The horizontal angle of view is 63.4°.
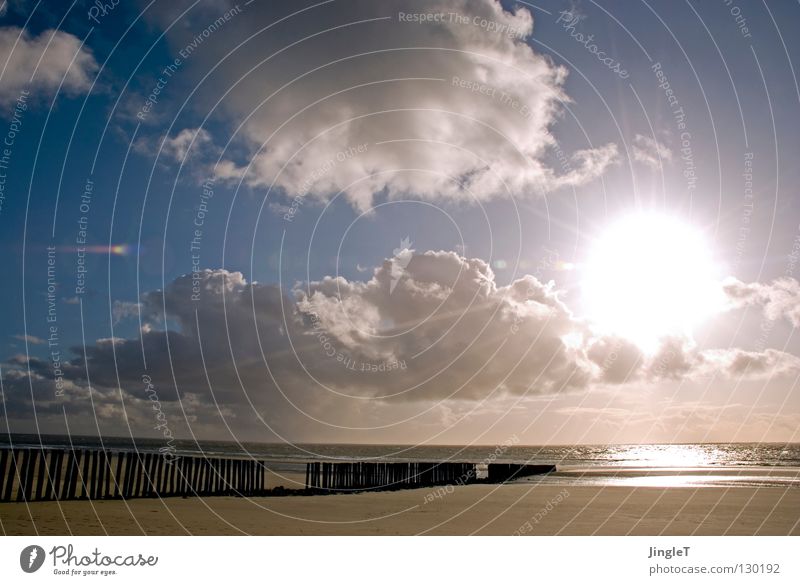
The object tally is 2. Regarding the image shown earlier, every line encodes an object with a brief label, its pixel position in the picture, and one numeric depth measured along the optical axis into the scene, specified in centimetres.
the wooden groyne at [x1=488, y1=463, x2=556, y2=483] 4342
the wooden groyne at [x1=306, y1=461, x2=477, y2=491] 3394
